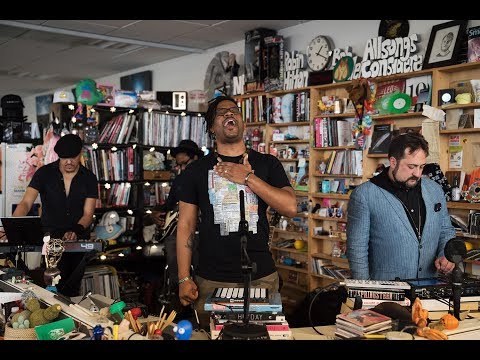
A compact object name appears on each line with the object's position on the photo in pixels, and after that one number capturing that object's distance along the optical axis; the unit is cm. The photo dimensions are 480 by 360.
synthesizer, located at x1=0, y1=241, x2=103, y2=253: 377
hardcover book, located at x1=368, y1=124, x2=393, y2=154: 565
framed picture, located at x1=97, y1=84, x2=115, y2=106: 625
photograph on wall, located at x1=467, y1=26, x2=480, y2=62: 487
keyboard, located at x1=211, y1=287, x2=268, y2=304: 225
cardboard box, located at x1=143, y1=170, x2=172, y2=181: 645
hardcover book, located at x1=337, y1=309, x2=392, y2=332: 218
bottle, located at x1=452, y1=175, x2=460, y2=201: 501
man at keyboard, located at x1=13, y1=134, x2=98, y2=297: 450
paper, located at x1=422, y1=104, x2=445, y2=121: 509
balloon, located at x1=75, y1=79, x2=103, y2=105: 594
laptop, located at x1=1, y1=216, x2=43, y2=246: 371
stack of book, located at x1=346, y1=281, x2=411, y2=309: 245
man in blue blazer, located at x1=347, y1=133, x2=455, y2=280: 299
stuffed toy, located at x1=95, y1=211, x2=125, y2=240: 608
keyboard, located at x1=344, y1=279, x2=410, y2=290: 247
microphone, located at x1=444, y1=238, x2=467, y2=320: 240
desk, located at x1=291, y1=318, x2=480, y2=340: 228
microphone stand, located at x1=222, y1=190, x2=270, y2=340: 197
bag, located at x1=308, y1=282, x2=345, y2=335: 240
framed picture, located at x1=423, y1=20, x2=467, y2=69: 507
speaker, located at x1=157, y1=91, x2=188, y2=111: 682
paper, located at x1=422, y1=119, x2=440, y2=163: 514
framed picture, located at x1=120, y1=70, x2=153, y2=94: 1012
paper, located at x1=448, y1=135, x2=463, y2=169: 514
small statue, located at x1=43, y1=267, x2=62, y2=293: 301
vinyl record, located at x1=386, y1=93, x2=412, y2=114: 547
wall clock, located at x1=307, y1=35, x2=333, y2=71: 646
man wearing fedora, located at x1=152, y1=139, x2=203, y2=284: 534
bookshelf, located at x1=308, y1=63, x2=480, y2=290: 506
